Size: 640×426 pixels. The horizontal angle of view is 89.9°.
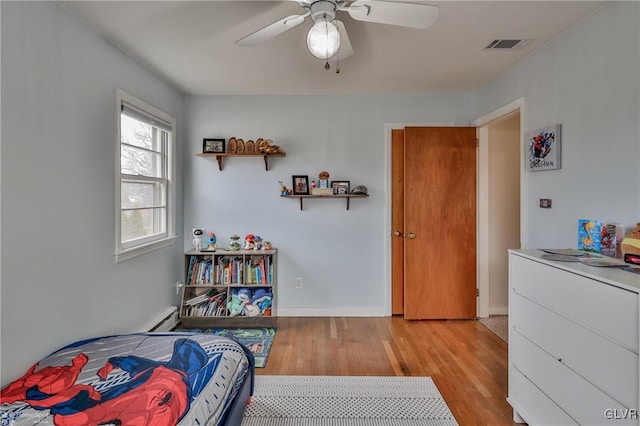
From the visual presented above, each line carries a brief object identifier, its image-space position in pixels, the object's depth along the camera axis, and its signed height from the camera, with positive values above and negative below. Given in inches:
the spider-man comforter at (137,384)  51.6 -31.9
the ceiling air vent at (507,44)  92.4 +49.7
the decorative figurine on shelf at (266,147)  134.6 +27.3
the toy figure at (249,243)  137.8 -13.4
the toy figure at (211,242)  137.3 -13.0
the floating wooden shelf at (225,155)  136.6 +24.4
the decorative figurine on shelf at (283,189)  138.6 +9.9
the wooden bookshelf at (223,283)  130.6 -29.6
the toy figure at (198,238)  137.2 -11.3
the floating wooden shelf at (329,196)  136.9 +6.9
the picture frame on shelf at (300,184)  140.4 +12.3
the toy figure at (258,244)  139.1 -13.9
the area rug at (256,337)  107.1 -47.5
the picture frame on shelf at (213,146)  138.5 +28.6
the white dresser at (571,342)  49.6 -24.2
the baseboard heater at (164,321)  114.3 -41.0
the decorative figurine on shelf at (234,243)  136.3 -13.2
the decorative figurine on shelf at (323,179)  139.4 +14.5
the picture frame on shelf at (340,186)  140.3 +11.5
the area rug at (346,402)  76.7 -49.2
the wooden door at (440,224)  136.4 -5.1
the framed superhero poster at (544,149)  89.0 +18.7
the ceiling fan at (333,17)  59.3 +37.8
